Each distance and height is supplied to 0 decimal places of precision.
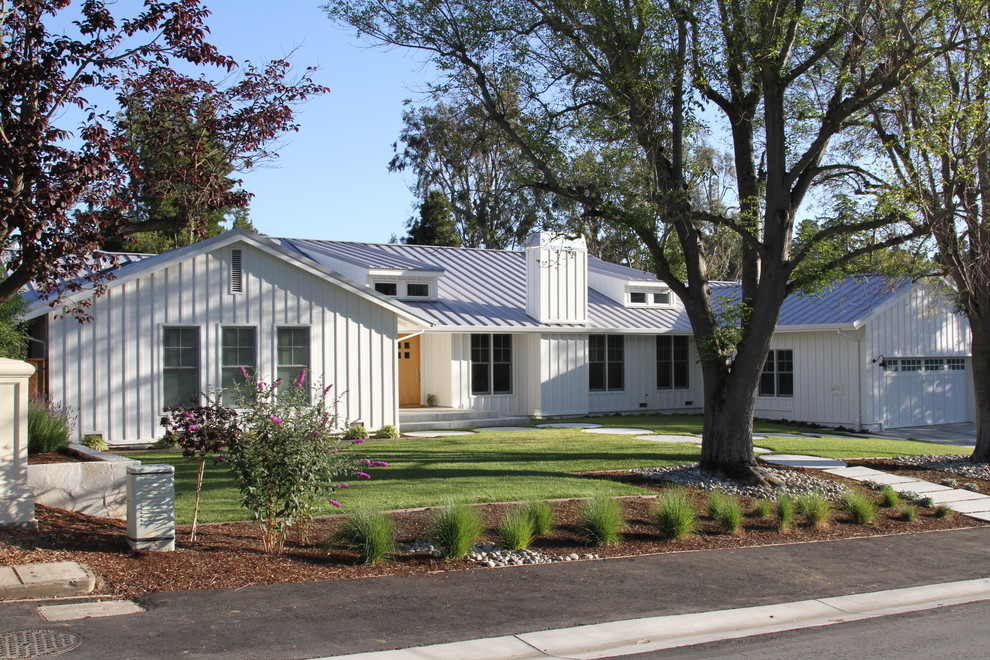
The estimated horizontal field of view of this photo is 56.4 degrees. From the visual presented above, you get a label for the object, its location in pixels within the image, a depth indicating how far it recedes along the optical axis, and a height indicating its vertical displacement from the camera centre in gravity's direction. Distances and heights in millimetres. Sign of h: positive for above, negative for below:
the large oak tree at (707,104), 12898 +3863
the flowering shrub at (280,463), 8617 -865
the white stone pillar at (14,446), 8953 -710
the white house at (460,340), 17172 +684
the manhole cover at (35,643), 6020 -1819
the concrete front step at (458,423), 21328 -1280
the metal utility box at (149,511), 8531 -1289
